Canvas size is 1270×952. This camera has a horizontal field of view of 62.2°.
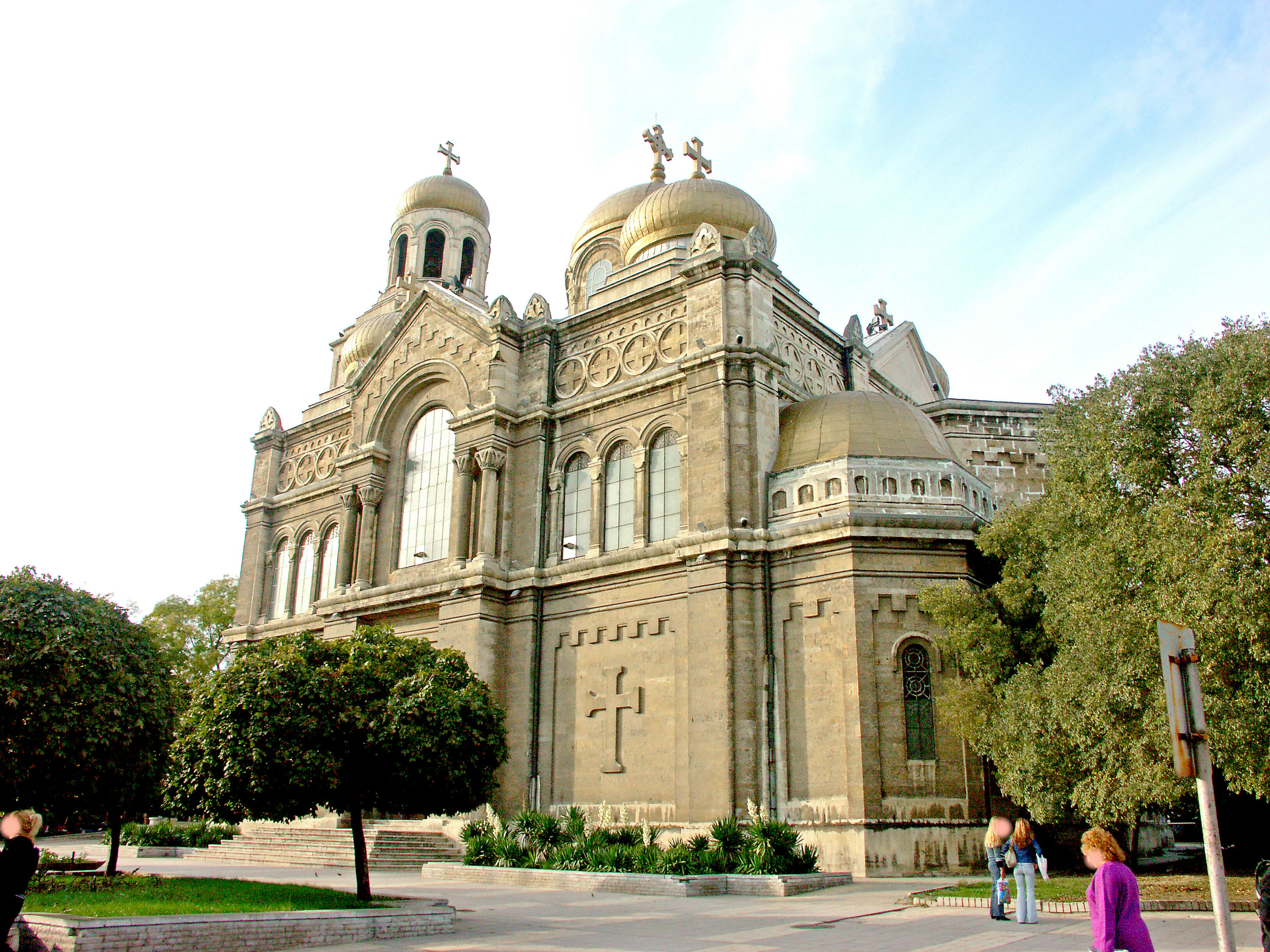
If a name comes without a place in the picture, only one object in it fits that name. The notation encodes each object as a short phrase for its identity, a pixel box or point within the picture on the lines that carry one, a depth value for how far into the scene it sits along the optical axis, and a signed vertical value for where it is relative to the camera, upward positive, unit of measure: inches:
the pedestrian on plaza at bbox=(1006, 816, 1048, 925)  539.5 -52.3
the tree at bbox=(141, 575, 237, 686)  1926.7 +256.2
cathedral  856.9 +222.2
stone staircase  959.6 -80.7
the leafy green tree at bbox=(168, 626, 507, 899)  595.8 +12.3
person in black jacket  358.9 -35.4
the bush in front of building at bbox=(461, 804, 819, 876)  728.3 -60.3
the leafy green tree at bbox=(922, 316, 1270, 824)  570.9 +107.1
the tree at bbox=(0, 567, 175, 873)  569.3 +30.0
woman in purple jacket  264.2 -35.7
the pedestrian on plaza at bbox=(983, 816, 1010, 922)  554.9 -47.5
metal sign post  254.2 +8.3
